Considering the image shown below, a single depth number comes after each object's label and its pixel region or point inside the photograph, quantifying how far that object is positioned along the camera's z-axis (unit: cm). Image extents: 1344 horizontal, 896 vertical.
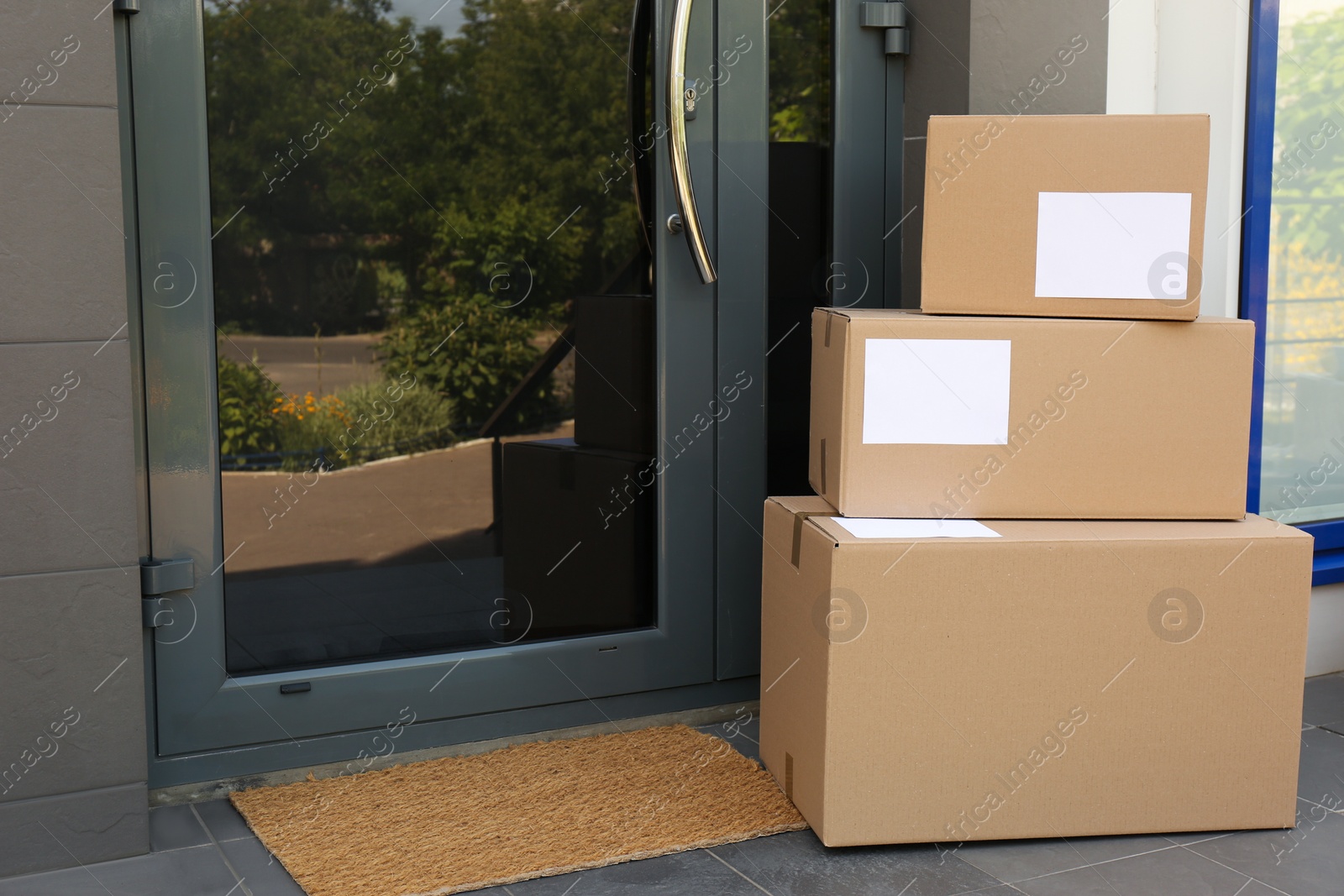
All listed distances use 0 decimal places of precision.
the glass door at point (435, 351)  189
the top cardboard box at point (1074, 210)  174
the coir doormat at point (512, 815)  172
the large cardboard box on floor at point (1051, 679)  171
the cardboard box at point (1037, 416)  175
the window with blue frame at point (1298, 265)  242
